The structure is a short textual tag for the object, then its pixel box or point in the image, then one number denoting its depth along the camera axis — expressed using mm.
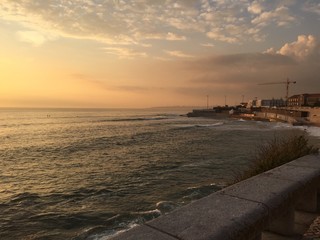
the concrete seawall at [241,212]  2383
